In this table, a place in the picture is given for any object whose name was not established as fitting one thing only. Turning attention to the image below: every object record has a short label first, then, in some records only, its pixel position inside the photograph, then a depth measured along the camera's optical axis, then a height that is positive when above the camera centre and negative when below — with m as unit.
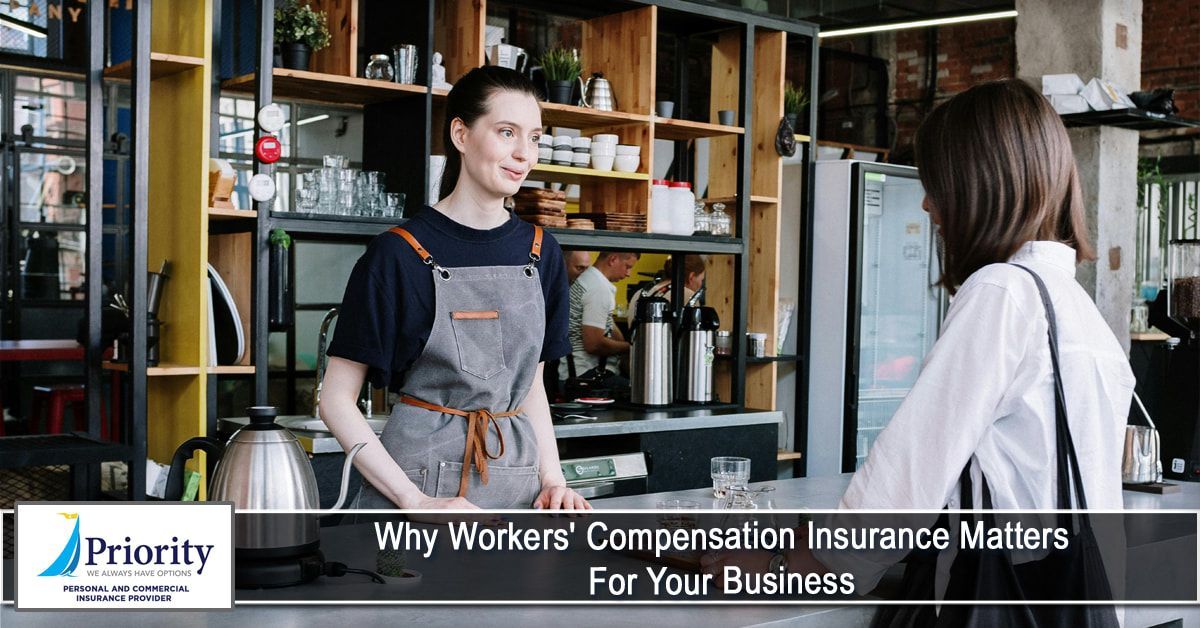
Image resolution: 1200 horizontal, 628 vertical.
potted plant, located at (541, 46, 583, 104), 4.54 +0.82
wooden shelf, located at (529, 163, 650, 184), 4.53 +0.42
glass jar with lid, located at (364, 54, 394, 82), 4.05 +0.72
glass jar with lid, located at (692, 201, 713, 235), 5.06 +0.25
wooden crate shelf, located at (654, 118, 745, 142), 4.86 +0.65
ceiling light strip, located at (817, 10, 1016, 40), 8.28 +1.88
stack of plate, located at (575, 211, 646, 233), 4.67 +0.24
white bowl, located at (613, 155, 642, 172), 4.67 +0.47
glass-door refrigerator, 5.57 -0.09
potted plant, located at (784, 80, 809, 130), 5.61 +0.87
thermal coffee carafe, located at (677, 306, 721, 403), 4.90 -0.30
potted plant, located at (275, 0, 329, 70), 3.88 +0.81
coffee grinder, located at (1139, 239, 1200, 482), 4.12 -0.25
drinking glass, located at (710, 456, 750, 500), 2.14 -0.35
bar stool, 6.38 -0.75
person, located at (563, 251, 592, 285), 6.38 +0.10
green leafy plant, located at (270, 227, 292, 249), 3.78 +0.12
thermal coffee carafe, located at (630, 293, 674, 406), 4.77 -0.30
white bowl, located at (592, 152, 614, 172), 4.64 +0.47
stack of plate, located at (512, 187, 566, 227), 4.45 +0.28
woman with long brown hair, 1.40 -0.07
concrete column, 5.81 +1.04
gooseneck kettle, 1.58 -0.30
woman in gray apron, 2.14 -0.09
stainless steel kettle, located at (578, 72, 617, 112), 4.71 +0.75
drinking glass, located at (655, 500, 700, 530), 1.86 -0.38
